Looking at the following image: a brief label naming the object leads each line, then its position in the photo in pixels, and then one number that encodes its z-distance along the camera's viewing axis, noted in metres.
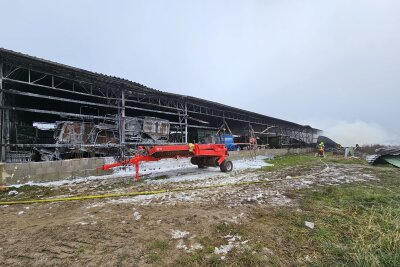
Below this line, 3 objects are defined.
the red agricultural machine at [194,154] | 10.16
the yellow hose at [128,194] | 6.95
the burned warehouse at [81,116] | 11.80
